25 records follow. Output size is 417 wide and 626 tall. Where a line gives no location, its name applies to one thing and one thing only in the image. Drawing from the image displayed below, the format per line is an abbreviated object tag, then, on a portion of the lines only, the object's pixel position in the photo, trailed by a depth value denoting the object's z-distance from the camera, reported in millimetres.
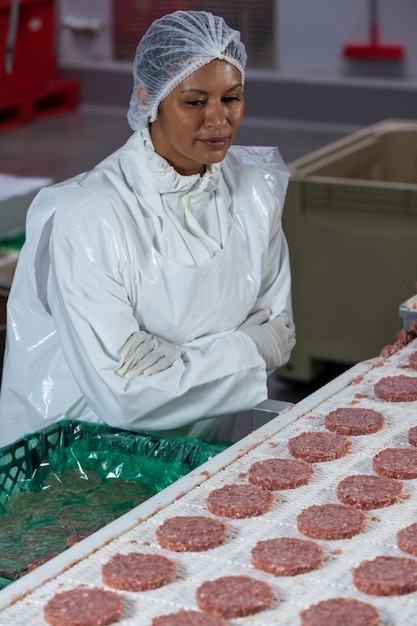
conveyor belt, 2357
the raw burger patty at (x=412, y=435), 2842
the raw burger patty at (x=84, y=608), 2305
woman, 3217
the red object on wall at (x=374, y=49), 8675
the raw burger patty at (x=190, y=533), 2501
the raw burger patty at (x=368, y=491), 2627
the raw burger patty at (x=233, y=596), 2330
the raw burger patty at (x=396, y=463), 2718
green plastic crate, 2923
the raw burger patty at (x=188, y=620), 2300
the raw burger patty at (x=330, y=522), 2533
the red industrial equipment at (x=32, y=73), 9078
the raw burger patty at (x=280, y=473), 2701
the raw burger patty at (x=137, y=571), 2391
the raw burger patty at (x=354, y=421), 2894
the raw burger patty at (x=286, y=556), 2429
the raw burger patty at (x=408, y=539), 2475
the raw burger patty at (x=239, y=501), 2609
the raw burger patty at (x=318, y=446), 2798
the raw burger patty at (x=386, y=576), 2370
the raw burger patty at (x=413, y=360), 3212
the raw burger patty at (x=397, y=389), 3036
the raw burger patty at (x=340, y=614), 2289
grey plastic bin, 5338
